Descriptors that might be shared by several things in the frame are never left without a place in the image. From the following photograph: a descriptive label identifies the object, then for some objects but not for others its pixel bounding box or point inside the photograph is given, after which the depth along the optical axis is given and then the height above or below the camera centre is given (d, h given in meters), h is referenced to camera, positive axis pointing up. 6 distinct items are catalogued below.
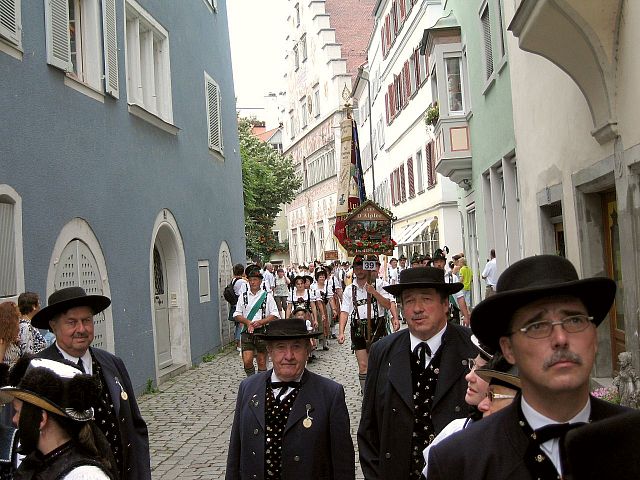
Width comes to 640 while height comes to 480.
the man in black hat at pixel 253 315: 11.95 -0.47
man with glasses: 2.16 -0.28
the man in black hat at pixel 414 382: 4.37 -0.58
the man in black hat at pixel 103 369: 4.71 -0.44
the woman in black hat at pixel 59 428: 3.11 -0.51
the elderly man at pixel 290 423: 4.46 -0.76
